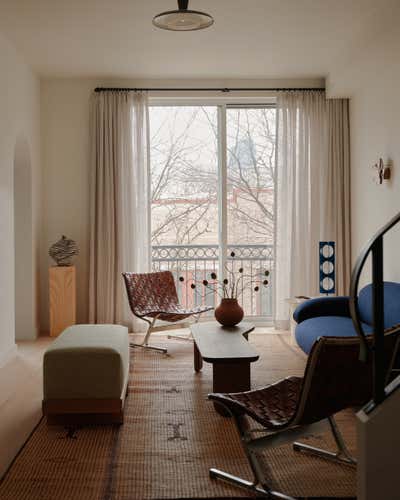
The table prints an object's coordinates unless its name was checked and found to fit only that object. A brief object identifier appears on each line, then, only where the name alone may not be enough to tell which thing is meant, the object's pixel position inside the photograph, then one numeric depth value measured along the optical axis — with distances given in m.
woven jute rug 2.94
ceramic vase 5.05
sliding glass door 7.18
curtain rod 6.91
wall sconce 5.64
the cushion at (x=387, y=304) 4.62
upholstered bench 3.74
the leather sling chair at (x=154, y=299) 6.00
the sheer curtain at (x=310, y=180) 6.96
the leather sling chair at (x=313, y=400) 2.69
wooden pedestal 6.61
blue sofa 4.63
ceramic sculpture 6.63
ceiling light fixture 4.07
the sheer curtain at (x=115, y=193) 6.87
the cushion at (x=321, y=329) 4.59
